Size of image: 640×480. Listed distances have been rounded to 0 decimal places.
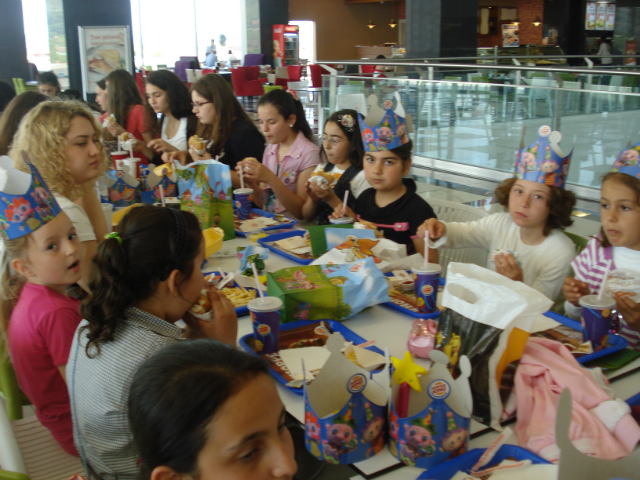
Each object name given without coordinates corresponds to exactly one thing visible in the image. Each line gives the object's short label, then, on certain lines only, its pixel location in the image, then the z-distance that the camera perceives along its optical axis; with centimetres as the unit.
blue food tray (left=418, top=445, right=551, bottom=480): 98
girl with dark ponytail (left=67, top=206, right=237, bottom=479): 112
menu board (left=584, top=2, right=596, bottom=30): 1384
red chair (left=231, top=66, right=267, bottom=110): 1080
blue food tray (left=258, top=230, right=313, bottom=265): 211
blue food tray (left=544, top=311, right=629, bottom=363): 136
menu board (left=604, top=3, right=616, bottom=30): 1400
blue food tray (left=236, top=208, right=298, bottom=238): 254
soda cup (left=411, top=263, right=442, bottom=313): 158
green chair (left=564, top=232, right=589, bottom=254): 214
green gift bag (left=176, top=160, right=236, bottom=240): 240
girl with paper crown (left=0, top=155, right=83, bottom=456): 133
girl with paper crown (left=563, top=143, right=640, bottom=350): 164
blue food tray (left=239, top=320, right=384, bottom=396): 142
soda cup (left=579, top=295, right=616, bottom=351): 139
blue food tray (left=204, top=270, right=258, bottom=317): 171
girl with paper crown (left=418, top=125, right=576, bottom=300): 197
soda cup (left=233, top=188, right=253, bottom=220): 271
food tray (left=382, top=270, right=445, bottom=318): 163
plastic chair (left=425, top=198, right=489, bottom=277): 262
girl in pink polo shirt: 311
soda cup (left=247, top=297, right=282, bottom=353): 139
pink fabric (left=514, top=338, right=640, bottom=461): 102
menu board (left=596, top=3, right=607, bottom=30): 1391
